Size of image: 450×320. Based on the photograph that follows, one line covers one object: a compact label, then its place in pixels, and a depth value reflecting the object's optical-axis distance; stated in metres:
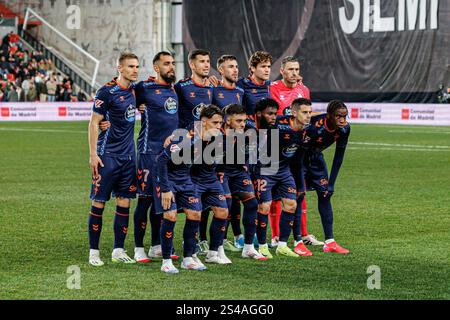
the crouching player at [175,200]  9.08
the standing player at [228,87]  10.38
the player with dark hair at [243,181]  9.91
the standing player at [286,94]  10.91
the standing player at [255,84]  10.65
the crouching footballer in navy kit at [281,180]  10.31
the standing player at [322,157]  10.25
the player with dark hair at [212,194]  9.44
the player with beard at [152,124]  9.98
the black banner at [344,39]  38.31
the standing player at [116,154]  9.68
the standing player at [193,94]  10.27
